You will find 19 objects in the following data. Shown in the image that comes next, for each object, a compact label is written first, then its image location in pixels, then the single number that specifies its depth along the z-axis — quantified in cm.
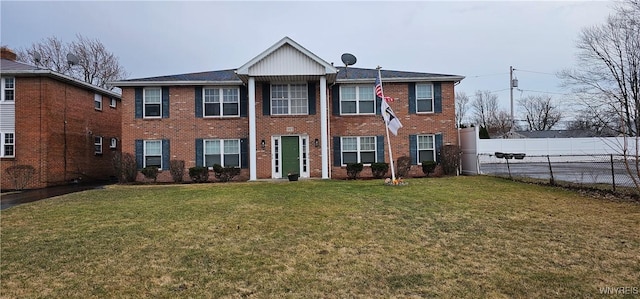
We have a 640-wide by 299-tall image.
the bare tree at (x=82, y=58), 3005
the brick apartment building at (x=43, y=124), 1616
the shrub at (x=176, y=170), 1678
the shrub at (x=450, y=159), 1745
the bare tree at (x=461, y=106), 6407
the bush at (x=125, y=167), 1667
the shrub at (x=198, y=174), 1658
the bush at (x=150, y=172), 1672
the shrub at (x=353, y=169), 1698
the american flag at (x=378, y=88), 1383
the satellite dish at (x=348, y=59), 1761
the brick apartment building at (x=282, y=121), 1714
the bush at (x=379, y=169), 1695
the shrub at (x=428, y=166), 1741
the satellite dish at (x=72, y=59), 1930
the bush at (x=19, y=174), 1560
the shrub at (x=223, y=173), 1670
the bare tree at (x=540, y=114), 5968
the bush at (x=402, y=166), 1705
